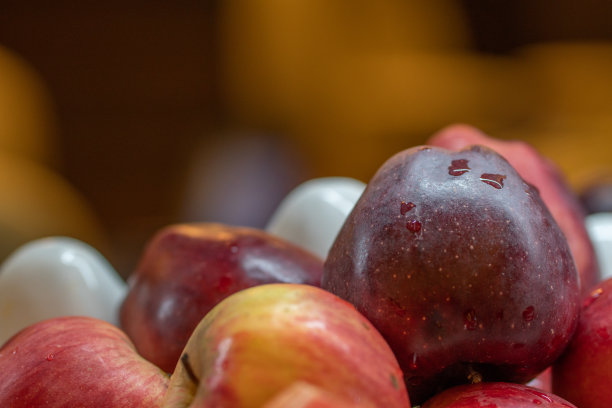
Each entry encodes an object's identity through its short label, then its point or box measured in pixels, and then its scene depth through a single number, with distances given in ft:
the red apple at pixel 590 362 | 1.39
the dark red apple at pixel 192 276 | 1.58
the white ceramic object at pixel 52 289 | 1.80
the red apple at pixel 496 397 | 1.31
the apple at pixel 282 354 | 1.22
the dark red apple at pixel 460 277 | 1.33
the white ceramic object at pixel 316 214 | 1.92
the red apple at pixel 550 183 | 1.66
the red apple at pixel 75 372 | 1.40
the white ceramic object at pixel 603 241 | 1.86
